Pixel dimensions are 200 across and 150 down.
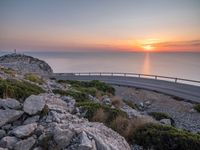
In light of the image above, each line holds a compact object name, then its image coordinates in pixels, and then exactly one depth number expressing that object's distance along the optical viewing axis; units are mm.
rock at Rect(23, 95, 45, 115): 4021
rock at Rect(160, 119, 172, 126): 8228
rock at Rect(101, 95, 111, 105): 8584
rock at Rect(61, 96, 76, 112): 5424
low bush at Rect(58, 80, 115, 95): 13767
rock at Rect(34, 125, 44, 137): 3556
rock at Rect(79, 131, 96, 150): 3227
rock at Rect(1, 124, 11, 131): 3730
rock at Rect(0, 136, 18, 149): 3287
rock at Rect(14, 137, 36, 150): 3264
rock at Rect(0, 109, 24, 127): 3750
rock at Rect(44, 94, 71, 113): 4486
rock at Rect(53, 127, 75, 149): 3376
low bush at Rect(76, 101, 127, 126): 5482
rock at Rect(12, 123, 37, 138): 3420
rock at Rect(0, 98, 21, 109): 4110
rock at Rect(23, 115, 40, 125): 3867
